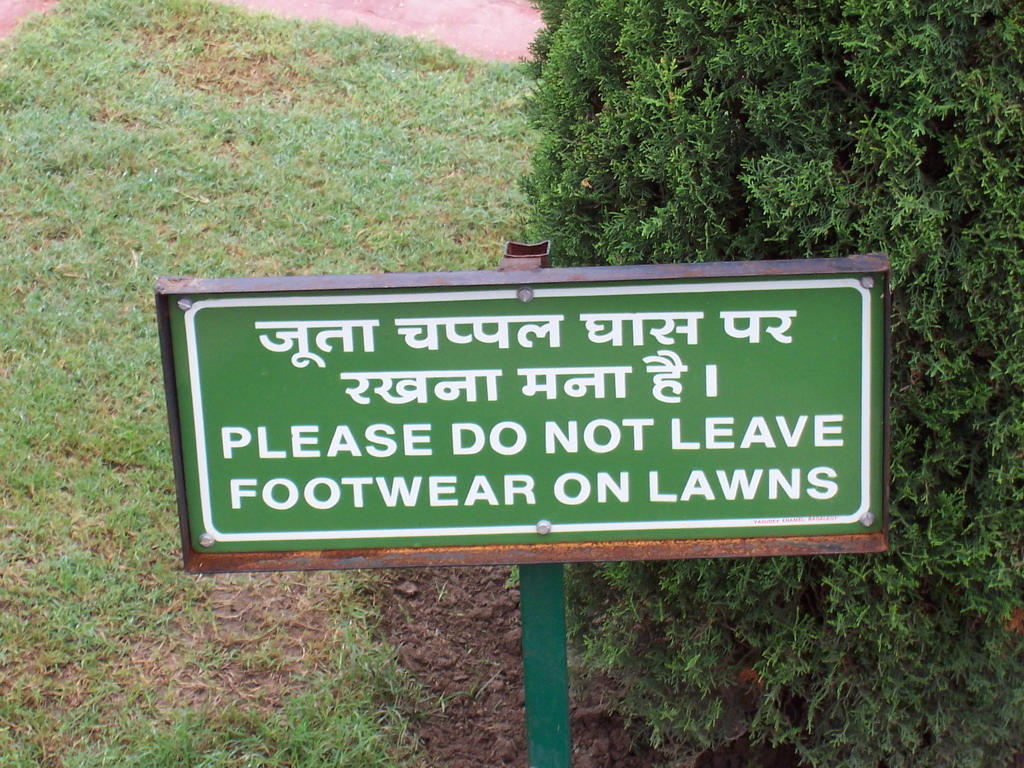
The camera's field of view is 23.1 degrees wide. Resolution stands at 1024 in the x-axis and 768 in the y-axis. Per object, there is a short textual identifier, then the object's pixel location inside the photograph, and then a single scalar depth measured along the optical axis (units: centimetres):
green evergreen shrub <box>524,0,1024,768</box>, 229
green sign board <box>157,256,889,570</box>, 215
